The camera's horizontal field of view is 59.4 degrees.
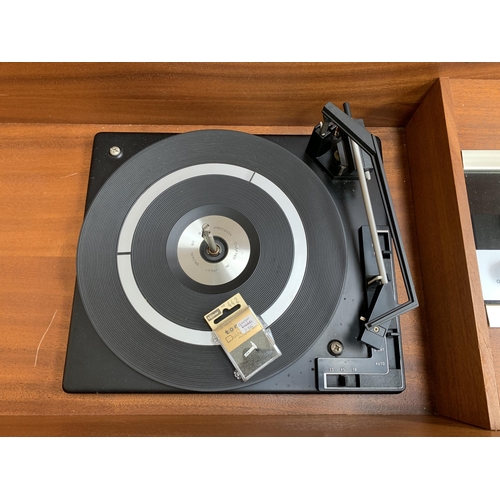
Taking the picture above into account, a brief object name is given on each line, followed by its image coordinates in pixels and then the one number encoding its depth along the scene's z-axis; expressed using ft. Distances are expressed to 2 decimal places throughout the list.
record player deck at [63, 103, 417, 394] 2.41
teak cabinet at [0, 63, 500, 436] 2.34
